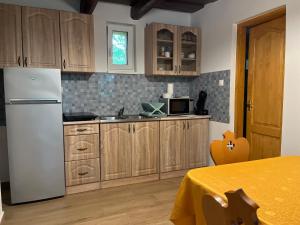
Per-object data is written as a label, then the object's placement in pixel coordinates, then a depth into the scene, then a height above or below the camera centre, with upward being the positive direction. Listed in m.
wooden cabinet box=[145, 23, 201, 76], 3.50 +0.66
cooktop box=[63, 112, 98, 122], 2.82 -0.29
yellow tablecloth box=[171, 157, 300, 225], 0.94 -0.46
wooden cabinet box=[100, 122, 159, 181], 3.01 -0.74
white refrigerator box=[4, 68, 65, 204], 2.49 -0.43
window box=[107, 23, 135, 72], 3.52 +0.68
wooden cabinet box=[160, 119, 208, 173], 3.33 -0.74
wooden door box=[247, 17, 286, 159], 2.66 +0.06
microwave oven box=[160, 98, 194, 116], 3.50 -0.20
